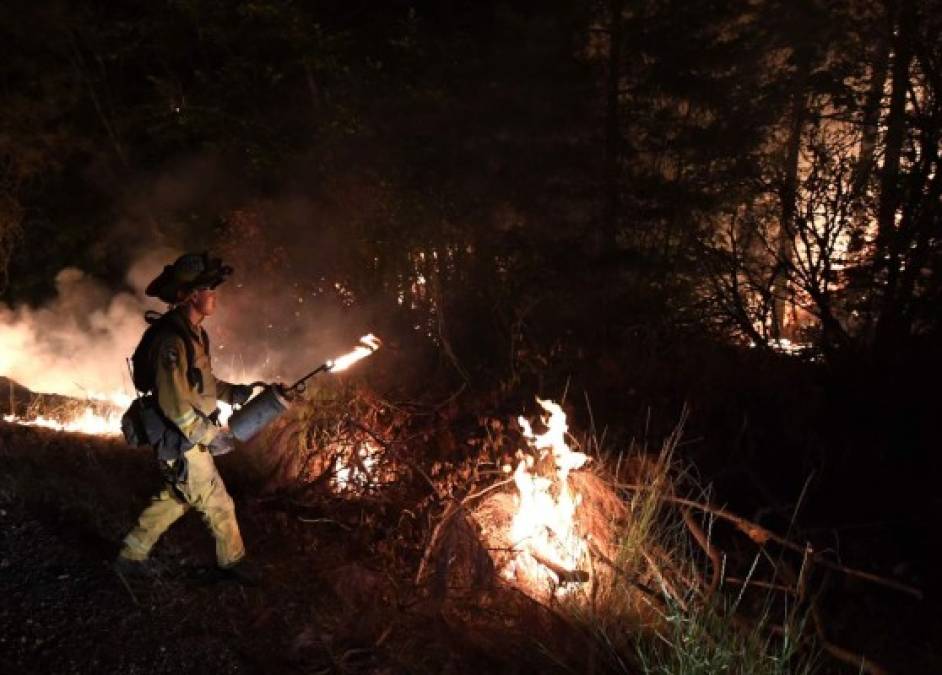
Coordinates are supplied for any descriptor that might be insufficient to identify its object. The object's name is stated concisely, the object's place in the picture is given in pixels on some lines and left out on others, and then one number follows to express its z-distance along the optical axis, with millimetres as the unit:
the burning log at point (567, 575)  4410
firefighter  4121
